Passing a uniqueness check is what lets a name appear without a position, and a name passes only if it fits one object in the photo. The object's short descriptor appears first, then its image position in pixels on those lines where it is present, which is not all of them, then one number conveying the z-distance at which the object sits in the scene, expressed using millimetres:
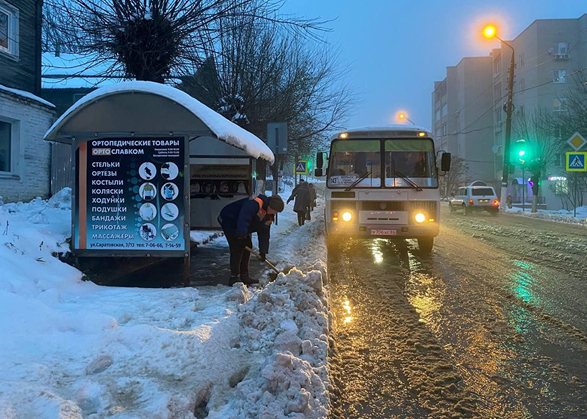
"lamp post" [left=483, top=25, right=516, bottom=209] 29047
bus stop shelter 5902
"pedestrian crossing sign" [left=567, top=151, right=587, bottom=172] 18734
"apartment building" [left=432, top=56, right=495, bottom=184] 64438
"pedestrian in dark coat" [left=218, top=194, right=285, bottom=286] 6266
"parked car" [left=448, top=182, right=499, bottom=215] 25562
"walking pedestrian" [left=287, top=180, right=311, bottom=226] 15609
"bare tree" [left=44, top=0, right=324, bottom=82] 8742
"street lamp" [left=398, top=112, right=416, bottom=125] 25095
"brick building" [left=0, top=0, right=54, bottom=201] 12516
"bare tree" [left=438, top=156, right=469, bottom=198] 59375
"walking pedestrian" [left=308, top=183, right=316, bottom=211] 19306
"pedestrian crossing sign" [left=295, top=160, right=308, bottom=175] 19984
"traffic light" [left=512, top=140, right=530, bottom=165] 25656
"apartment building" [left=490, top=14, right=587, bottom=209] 45719
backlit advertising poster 5984
